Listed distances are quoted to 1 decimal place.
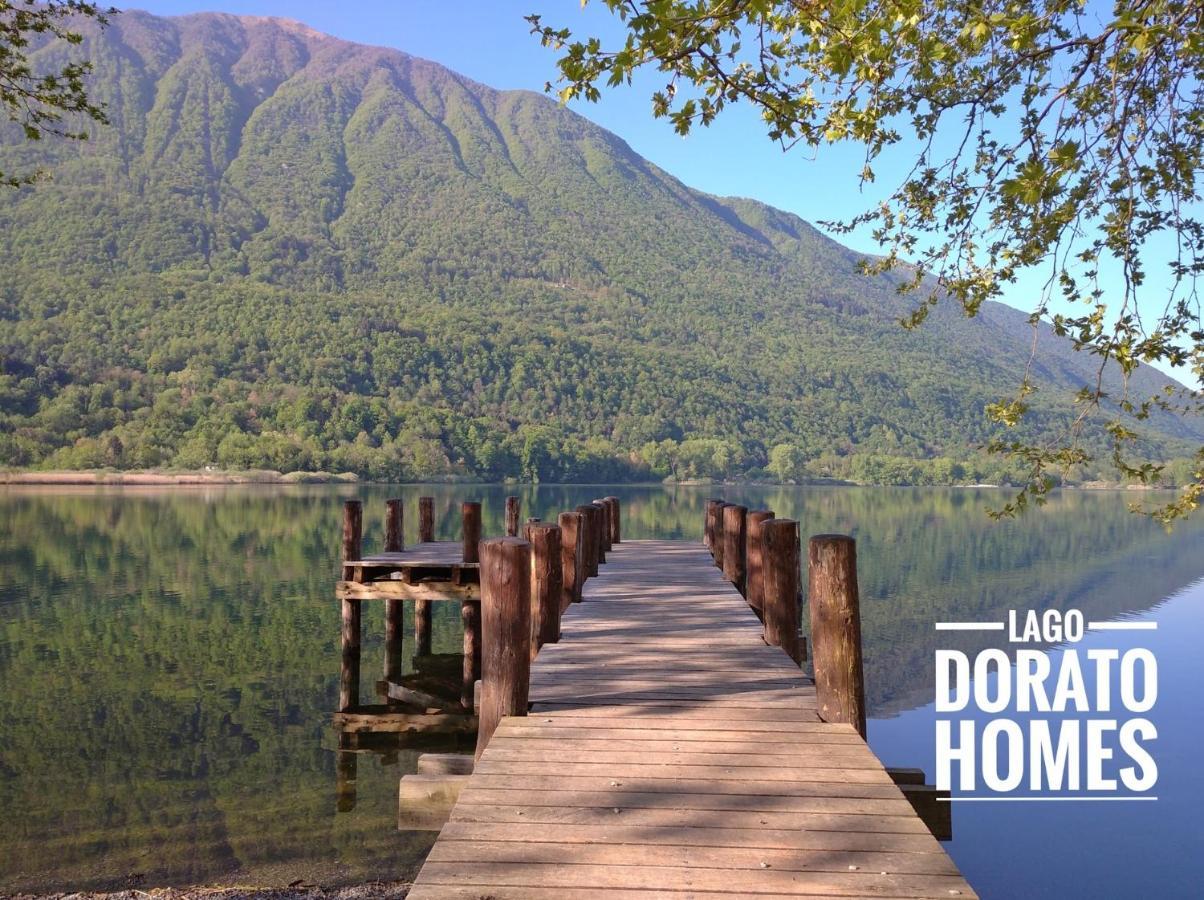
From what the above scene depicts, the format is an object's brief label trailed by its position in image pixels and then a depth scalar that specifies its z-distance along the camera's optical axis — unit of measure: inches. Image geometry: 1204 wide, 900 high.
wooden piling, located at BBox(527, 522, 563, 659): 302.0
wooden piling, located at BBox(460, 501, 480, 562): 535.2
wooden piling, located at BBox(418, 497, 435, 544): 694.1
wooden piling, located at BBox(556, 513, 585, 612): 394.3
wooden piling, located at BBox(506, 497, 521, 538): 723.4
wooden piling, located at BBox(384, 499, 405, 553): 605.6
